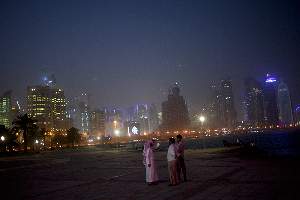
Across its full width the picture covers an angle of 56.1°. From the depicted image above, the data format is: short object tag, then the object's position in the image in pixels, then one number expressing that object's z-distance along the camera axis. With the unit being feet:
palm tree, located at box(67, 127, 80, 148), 367.93
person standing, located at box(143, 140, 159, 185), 43.88
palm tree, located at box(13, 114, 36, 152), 230.22
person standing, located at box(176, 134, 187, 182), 44.69
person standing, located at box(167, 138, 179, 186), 42.62
